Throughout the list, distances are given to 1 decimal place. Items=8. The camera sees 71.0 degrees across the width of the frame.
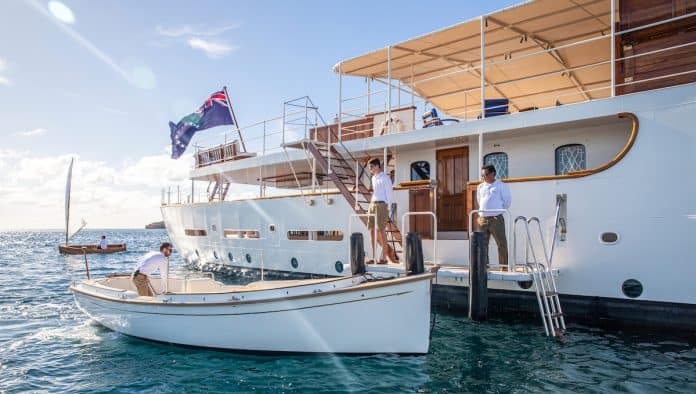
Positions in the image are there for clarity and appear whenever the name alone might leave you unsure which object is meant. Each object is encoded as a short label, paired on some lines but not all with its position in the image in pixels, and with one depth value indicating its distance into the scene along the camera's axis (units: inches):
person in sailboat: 1352.1
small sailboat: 1306.6
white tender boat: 275.6
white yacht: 329.4
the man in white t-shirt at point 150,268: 354.0
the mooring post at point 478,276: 317.4
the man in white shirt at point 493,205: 346.9
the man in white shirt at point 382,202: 382.3
